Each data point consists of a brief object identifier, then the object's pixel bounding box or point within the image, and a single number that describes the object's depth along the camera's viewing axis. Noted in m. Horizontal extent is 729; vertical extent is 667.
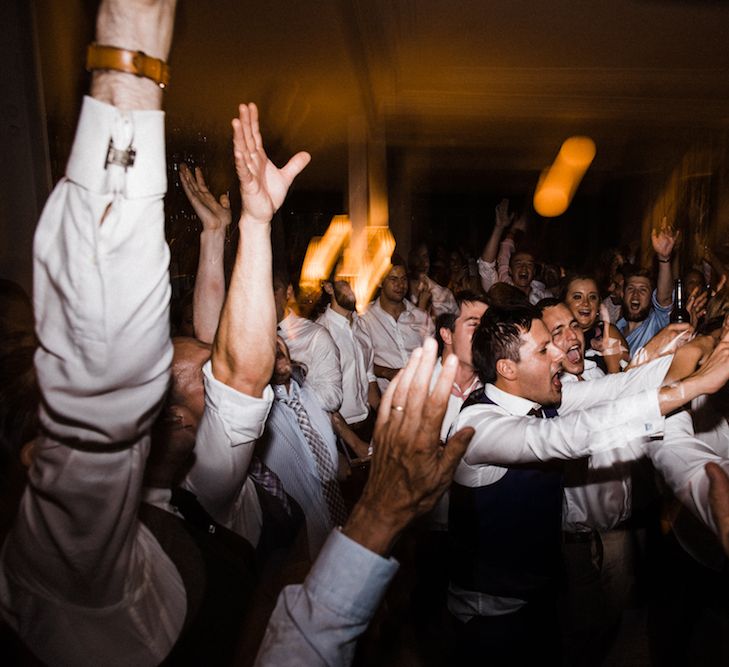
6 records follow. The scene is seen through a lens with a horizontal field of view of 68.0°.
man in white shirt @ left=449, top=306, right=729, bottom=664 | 1.51
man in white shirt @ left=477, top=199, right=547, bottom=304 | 5.61
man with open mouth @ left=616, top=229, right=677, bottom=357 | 3.91
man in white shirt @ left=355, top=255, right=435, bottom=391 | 4.57
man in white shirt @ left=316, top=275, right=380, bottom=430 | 3.80
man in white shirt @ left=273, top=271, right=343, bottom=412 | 3.06
